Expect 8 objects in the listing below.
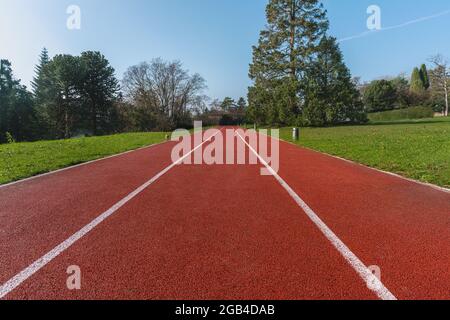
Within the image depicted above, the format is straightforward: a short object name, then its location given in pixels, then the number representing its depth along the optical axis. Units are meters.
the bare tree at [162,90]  61.62
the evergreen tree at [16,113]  47.47
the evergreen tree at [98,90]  60.61
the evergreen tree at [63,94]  55.41
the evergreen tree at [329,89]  40.38
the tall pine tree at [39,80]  58.31
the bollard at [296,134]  22.86
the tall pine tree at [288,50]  40.44
